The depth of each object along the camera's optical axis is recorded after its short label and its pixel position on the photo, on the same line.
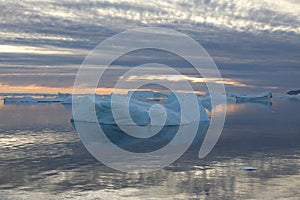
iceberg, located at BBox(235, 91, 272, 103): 69.75
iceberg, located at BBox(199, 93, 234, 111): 46.47
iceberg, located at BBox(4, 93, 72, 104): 62.31
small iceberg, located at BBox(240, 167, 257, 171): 11.55
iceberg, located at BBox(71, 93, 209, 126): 21.97
